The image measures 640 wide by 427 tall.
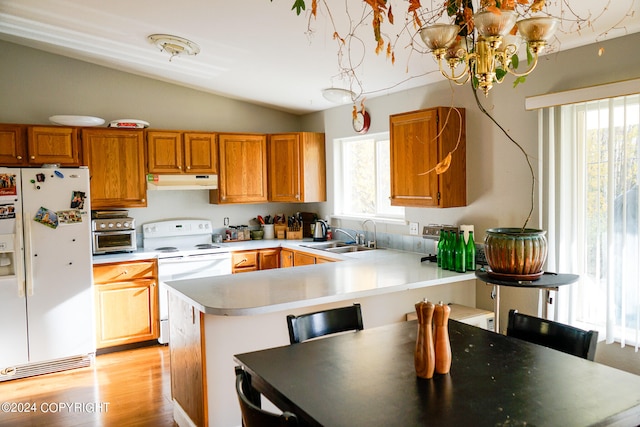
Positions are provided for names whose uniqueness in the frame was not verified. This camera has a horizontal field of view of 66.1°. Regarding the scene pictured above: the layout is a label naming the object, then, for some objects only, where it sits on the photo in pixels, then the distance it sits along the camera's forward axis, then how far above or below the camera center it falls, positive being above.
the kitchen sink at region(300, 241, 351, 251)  4.92 -0.49
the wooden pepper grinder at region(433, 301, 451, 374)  1.56 -0.47
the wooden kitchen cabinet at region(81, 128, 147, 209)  4.55 +0.31
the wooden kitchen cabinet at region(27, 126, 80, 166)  4.28 +0.49
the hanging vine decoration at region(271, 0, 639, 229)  1.44 +0.90
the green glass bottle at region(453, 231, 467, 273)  3.37 -0.44
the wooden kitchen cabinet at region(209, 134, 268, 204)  5.19 +0.29
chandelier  1.37 +0.46
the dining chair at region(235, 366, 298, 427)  1.21 -0.57
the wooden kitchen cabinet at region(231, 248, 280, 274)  5.02 -0.65
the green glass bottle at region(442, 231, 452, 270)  3.45 -0.42
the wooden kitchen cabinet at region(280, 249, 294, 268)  5.01 -0.64
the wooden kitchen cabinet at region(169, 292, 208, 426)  2.65 -0.93
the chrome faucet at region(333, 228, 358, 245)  5.03 -0.40
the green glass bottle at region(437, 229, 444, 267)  3.51 -0.39
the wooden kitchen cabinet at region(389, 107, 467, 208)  3.63 +0.30
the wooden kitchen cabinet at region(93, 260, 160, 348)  4.36 -0.94
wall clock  4.68 +0.69
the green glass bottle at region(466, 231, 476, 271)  3.43 -0.42
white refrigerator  3.86 -0.58
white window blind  2.68 -0.10
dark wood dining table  1.30 -0.59
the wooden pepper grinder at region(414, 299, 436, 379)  1.54 -0.47
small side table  2.02 -0.38
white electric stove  4.62 -0.52
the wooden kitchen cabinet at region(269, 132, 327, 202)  5.30 +0.32
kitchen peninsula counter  2.63 -0.66
